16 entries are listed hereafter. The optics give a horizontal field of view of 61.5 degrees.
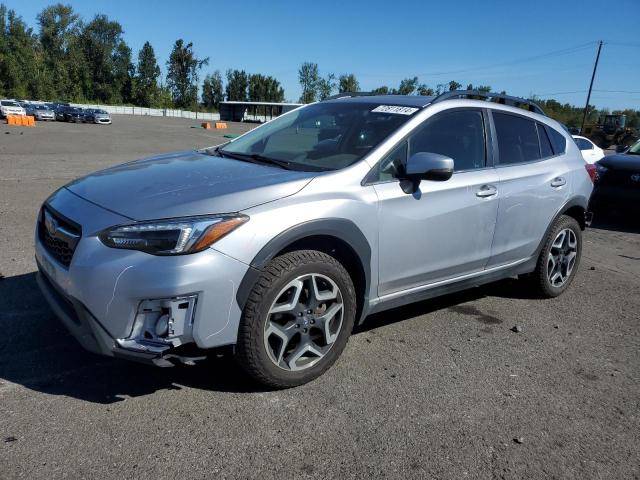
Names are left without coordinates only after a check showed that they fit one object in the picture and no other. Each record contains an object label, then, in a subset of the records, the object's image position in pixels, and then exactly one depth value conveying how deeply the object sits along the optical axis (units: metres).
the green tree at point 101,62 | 102.56
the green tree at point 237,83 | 117.88
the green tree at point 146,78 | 105.62
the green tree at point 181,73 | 114.25
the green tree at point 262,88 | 118.31
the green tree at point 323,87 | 111.56
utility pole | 58.29
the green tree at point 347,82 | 110.97
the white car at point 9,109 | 40.31
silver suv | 2.73
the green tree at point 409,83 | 101.07
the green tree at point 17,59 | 80.78
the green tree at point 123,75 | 105.25
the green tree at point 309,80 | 110.69
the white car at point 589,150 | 12.98
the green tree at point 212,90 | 119.25
